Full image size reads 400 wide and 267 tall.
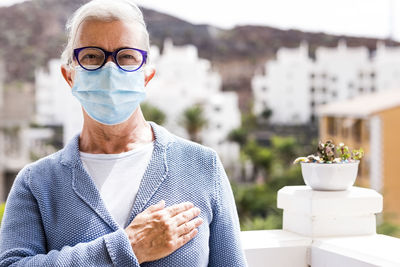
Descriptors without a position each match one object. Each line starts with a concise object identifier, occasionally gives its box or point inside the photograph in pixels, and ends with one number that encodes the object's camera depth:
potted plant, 1.55
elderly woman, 1.02
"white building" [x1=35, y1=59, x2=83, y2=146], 35.56
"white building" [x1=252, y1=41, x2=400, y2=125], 40.94
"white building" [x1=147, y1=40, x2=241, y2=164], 34.62
